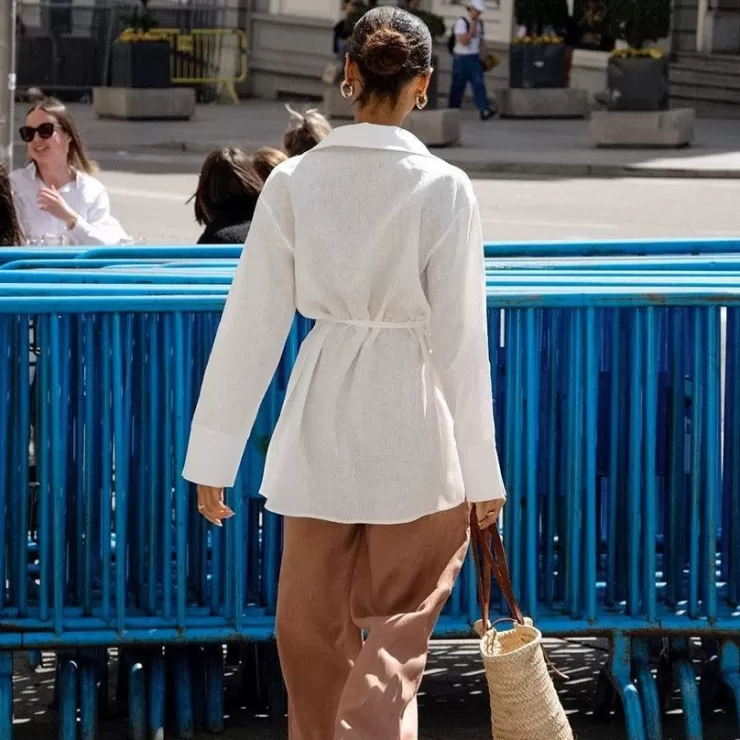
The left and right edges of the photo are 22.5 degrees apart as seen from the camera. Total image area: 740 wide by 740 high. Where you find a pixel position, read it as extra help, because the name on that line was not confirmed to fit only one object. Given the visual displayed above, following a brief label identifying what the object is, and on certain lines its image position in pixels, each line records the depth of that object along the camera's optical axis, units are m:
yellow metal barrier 32.06
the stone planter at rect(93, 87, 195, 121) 27.70
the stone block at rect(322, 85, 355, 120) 26.75
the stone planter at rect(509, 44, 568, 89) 27.39
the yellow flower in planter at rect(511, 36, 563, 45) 27.34
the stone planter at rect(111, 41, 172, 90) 27.39
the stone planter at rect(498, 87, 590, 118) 28.28
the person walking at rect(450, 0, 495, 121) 27.31
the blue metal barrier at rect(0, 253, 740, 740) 4.68
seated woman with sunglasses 7.28
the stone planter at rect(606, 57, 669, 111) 23.16
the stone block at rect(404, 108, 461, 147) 23.42
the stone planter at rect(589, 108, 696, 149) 23.17
